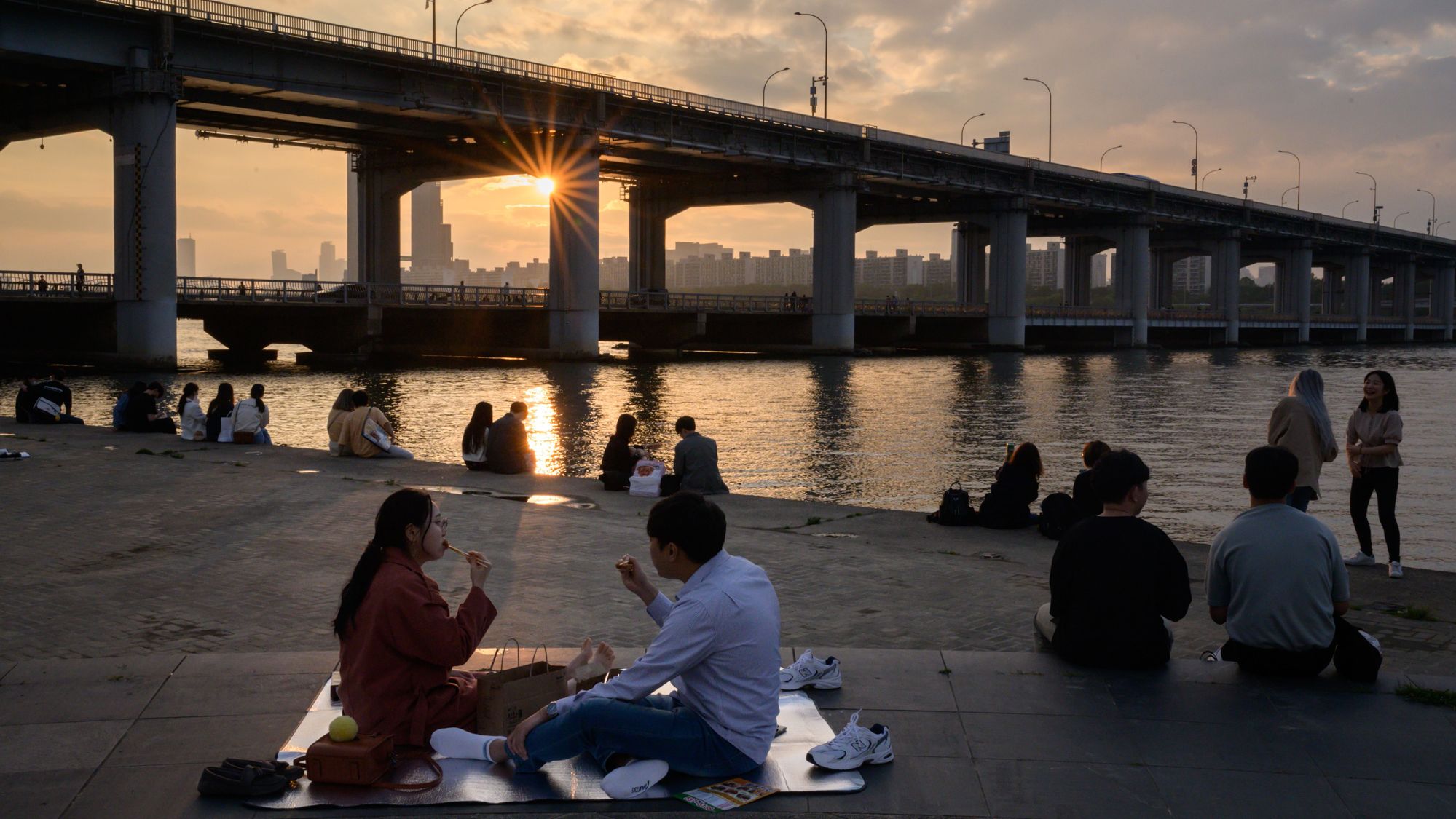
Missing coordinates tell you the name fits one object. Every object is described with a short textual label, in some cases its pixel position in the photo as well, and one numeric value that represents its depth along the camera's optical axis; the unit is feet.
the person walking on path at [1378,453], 38.06
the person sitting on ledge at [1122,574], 22.12
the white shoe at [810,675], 23.57
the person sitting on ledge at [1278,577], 22.61
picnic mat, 18.25
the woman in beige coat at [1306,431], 37.81
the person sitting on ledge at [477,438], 65.12
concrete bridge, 160.45
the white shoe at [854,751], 19.38
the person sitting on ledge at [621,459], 57.31
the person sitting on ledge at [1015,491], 46.50
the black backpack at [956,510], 47.60
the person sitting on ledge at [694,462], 54.24
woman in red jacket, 18.34
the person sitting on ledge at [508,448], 63.67
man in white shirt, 17.47
